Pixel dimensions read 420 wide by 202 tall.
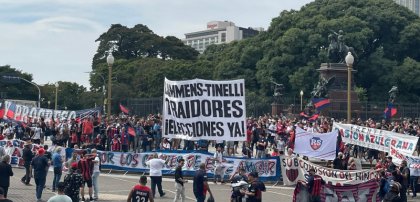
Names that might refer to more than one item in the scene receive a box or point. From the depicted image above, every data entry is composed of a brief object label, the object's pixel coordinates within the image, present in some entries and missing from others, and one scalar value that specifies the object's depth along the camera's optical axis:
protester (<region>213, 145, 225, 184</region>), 28.09
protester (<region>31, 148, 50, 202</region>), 21.73
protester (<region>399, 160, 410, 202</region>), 19.94
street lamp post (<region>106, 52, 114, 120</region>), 35.29
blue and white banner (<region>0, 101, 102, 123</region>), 43.22
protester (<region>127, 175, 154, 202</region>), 15.00
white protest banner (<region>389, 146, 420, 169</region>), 26.03
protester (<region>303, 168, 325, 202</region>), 20.15
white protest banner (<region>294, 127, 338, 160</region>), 27.81
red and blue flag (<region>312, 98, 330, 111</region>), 42.73
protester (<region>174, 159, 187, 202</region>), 20.78
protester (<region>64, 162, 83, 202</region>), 18.80
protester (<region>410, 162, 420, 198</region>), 26.08
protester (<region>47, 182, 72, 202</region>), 13.12
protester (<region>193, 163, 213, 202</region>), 19.52
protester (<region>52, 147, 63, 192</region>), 23.22
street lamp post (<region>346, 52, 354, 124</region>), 31.69
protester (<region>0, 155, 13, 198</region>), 19.93
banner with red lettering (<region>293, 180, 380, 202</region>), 21.57
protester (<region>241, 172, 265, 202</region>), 17.25
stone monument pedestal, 51.22
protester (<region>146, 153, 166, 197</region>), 22.47
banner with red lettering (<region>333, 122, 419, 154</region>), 26.23
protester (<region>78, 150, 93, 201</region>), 21.86
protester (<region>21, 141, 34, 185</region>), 25.31
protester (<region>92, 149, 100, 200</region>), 22.17
